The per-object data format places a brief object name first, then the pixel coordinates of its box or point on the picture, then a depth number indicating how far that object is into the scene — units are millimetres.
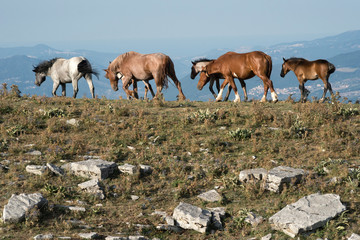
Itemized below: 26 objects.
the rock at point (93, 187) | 17281
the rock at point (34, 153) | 21359
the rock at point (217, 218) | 15070
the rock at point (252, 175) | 18122
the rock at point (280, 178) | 17359
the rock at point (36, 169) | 18925
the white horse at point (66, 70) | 45281
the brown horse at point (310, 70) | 40937
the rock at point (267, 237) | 13845
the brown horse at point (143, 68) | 40406
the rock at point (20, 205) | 14328
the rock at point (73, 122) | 26125
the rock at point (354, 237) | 13172
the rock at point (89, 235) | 13519
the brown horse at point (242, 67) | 35531
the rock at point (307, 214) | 14070
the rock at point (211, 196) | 17069
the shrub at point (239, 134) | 23719
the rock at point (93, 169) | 18859
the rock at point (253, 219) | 14945
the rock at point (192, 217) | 14773
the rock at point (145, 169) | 19516
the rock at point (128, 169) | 19281
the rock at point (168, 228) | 14789
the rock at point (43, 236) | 13135
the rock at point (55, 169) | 19016
